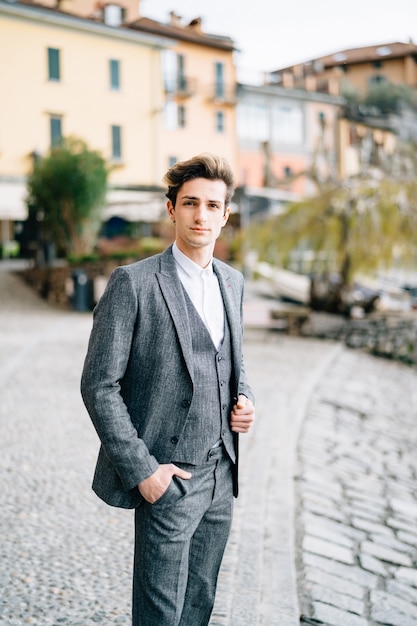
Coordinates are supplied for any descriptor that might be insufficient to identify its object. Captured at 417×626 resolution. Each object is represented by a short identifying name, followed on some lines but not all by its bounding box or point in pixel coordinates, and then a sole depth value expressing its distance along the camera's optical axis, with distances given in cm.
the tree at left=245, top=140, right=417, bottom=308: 1446
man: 235
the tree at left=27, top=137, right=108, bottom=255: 1967
